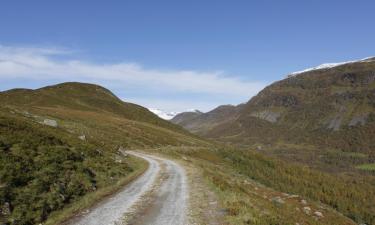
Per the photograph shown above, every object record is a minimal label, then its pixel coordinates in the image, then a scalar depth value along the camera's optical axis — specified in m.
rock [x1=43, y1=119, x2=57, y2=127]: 72.12
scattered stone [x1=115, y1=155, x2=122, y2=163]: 49.70
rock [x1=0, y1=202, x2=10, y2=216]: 20.51
